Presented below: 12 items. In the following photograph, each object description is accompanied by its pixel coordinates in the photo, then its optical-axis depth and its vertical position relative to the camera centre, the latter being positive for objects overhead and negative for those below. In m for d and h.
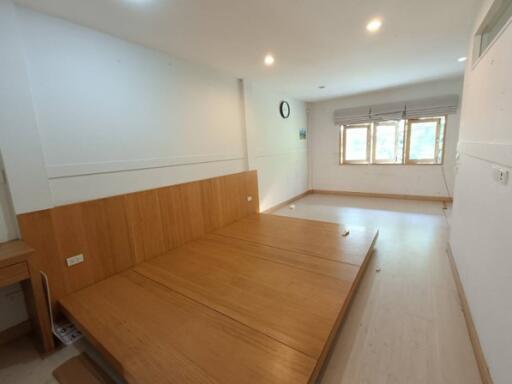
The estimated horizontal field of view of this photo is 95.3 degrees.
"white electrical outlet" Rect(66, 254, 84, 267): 1.98 -0.86
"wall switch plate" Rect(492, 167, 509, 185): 1.22 -0.21
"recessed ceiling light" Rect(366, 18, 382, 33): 2.23 +1.14
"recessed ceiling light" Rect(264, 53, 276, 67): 2.96 +1.14
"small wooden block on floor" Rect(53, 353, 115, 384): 1.46 -1.37
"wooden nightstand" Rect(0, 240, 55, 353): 1.51 -0.77
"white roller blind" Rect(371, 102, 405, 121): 5.11 +0.67
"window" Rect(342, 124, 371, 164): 5.75 -0.01
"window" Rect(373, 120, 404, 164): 5.33 +0.00
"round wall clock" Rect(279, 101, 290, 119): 5.01 +0.81
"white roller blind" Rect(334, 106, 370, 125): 5.50 +0.66
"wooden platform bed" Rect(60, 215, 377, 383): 1.26 -1.13
